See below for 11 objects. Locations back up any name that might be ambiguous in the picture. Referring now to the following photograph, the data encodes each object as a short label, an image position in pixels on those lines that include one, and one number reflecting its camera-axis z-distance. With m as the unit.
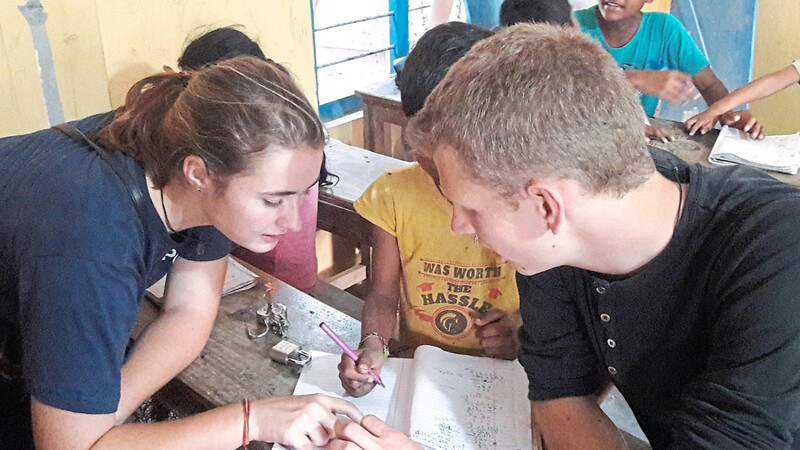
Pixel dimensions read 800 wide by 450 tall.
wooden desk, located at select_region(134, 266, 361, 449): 1.14
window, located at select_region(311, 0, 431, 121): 3.21
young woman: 0.90
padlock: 1.19
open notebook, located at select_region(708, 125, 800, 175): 2.13
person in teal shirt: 2.71
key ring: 1.29
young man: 0.76
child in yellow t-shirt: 1.30
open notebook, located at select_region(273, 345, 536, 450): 1.02
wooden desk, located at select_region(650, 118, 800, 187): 2.20
